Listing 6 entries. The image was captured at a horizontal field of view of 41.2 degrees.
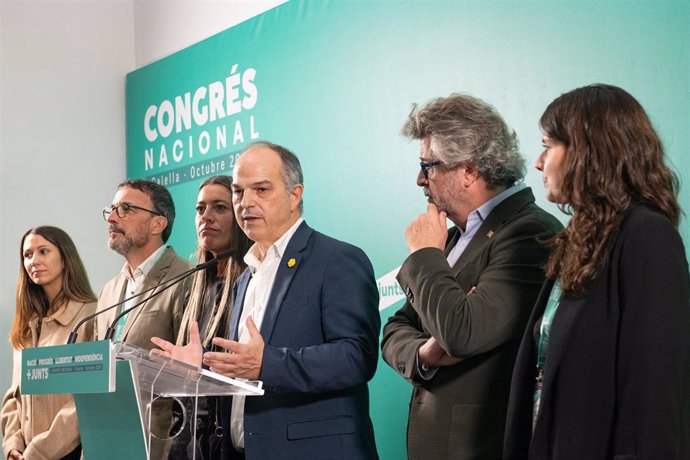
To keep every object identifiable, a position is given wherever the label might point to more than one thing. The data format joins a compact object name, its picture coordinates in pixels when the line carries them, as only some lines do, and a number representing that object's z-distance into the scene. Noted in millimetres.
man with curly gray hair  2441
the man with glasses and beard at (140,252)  4086
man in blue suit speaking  2783
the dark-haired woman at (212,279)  3371
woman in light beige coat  4773
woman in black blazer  1877
